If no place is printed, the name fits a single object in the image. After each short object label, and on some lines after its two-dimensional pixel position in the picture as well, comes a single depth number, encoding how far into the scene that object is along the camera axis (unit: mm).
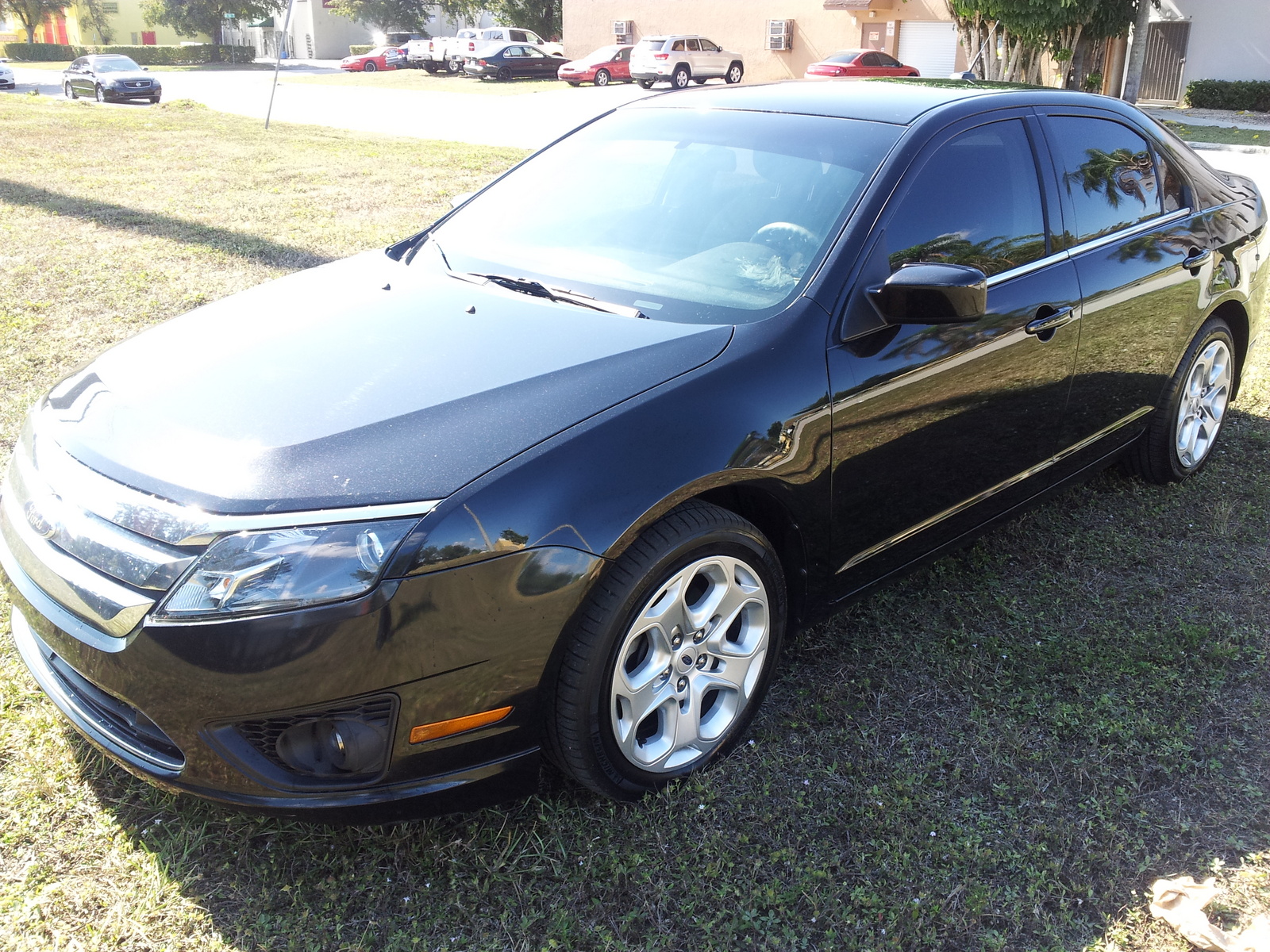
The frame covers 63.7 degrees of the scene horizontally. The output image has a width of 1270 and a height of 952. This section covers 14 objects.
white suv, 33219
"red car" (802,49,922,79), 28203
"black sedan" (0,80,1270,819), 2016
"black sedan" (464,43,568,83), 38062
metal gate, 27578
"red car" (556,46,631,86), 35625
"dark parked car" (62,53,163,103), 27531
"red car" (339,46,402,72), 47375
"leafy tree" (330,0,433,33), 57656
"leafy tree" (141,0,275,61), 57344
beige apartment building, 34031
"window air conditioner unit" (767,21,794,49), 36469
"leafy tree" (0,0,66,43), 59031
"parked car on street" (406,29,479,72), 40931
